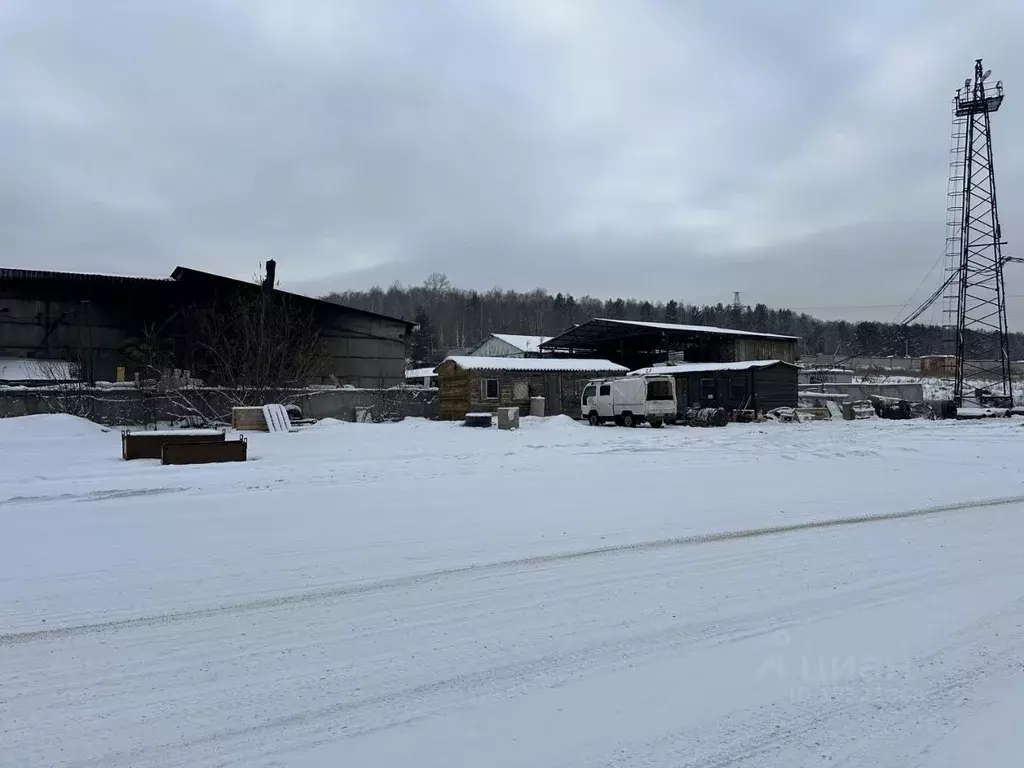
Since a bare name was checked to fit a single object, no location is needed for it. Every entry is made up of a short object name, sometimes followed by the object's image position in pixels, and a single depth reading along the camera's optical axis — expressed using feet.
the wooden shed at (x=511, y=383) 97.66
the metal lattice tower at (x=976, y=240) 124.16
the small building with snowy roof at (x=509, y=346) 195.67
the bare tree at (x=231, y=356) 76.74
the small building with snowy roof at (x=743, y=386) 111.04
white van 89.10
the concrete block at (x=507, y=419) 74.02
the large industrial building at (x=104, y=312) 91.66
